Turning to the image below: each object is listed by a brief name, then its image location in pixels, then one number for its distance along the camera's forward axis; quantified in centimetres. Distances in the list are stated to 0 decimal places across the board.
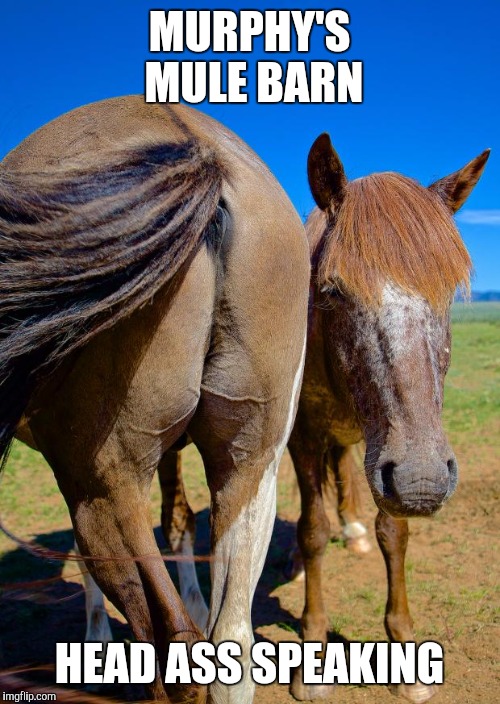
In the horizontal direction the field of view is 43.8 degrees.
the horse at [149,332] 158
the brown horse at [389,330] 235
